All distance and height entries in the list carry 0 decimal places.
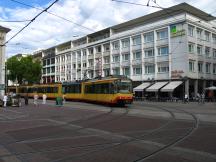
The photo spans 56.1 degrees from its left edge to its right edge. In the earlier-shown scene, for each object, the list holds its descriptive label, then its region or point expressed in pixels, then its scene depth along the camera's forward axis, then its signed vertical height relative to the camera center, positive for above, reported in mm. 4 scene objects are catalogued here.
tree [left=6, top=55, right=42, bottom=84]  57610 +5592
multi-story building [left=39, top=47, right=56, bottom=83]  61038 +7079
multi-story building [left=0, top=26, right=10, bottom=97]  36732 +5580
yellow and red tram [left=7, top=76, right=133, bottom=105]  18911 -300
